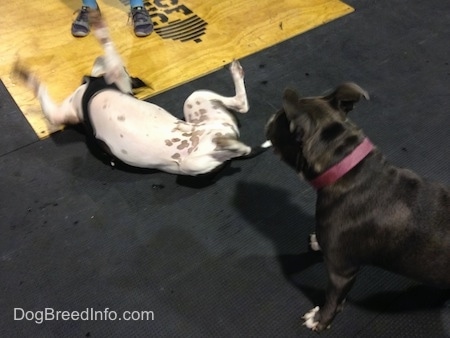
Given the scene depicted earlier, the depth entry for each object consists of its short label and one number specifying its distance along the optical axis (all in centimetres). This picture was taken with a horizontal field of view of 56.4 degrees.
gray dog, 138
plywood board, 278
